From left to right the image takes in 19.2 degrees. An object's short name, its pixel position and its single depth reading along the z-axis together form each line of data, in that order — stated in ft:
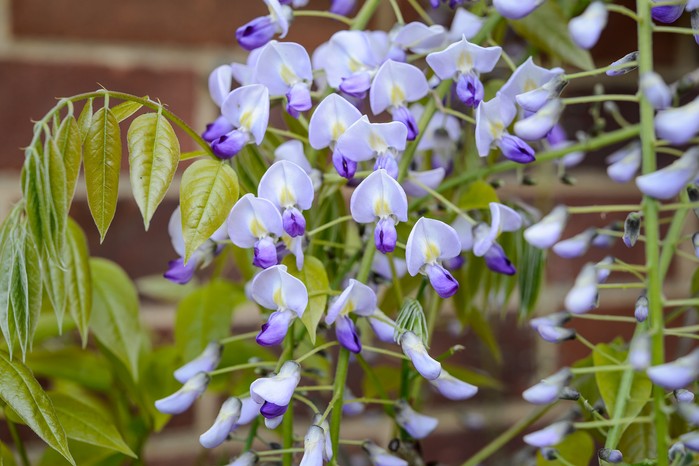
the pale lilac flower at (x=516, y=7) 2.44
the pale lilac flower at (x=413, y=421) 2.70
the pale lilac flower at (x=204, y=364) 2.67
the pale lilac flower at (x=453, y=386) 2.57
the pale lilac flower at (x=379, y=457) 2.63
